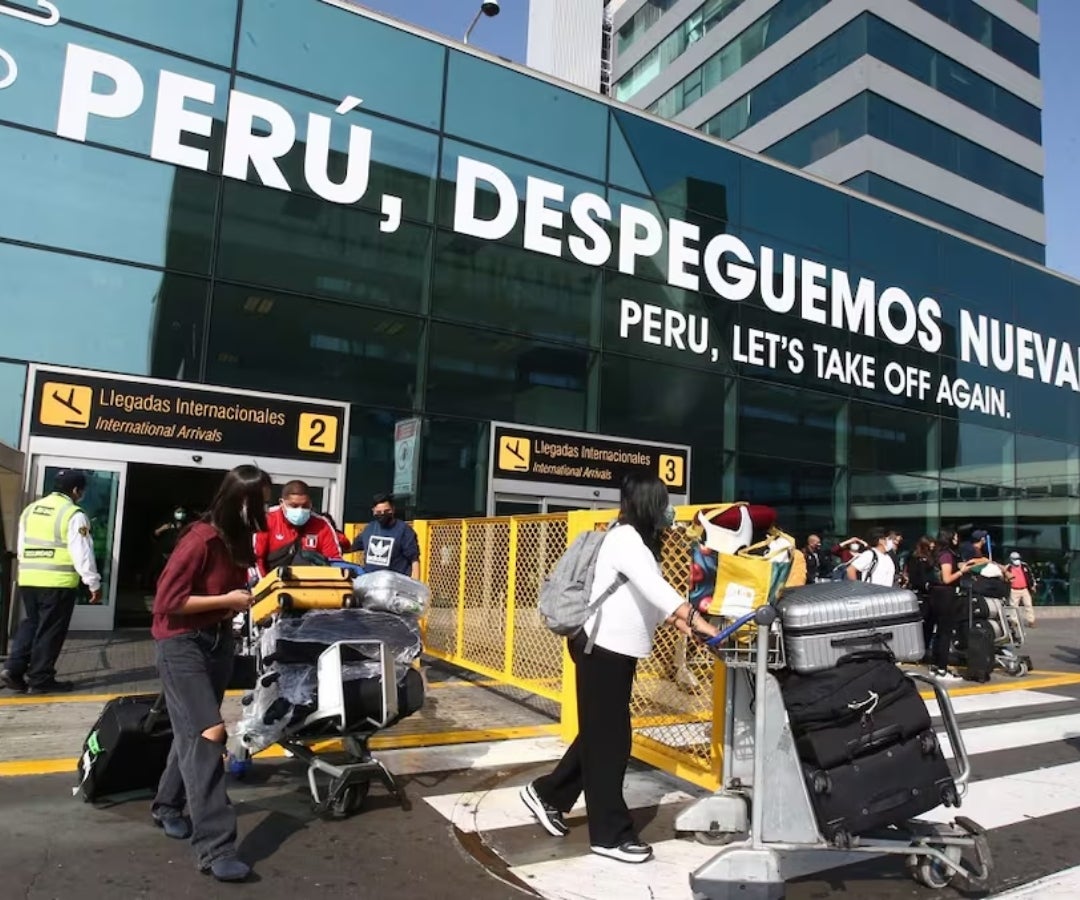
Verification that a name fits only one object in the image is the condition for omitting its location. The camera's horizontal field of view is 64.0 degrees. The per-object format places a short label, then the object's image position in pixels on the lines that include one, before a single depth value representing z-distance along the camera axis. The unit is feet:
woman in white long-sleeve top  12.45
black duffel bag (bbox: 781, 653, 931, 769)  10.73
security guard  22.44
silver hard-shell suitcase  11.00
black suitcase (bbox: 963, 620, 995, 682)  30.86
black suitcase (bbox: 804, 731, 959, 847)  10.65
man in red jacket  18.70
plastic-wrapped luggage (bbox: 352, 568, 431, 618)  15.03
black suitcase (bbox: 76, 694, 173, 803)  13.75
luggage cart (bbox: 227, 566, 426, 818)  13.23
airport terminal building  37.35
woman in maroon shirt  11.39
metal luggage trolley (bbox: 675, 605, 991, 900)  10.64
